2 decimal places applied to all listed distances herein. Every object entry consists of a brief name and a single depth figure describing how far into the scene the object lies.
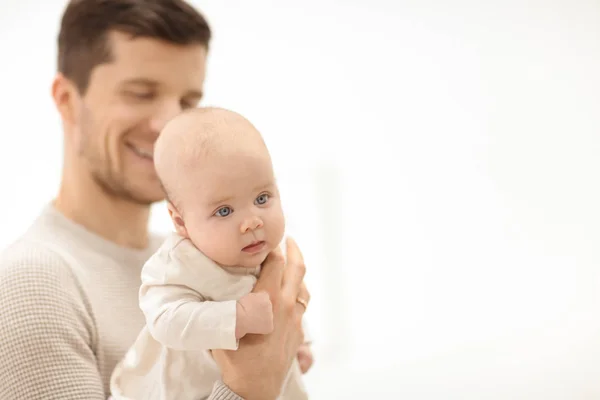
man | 0.99
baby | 0.83
